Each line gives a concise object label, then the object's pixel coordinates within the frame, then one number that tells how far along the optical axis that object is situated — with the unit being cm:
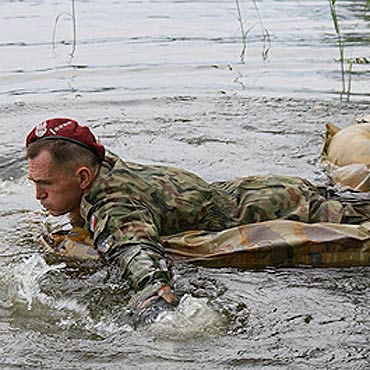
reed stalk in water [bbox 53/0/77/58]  2005
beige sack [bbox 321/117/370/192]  1013
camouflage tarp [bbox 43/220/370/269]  802
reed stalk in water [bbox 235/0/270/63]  1945
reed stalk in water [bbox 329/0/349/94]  1528
